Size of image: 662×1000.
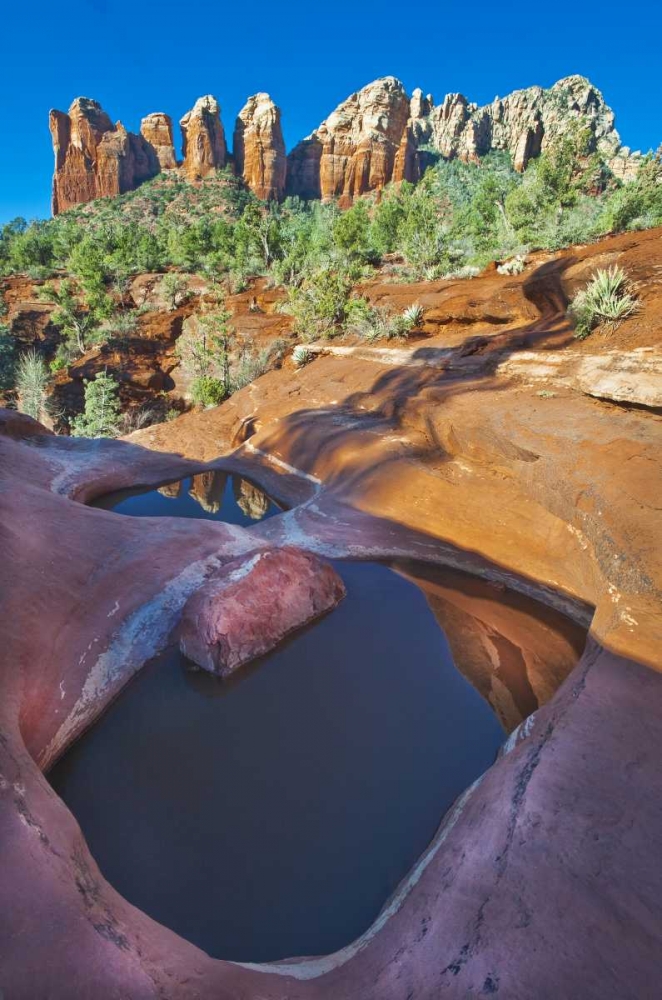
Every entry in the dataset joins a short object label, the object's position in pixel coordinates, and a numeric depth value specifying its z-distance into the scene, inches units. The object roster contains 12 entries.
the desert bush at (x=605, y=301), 317.7
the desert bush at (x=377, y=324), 566.3
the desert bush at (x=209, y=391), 764.7
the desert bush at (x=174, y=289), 1280.8
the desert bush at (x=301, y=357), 705.0
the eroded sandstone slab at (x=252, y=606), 204.4
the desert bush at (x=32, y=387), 918.4
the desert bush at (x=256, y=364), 788.0
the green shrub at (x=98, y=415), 743.1
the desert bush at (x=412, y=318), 552.1
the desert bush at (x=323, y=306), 756.6
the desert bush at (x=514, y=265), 541.3
